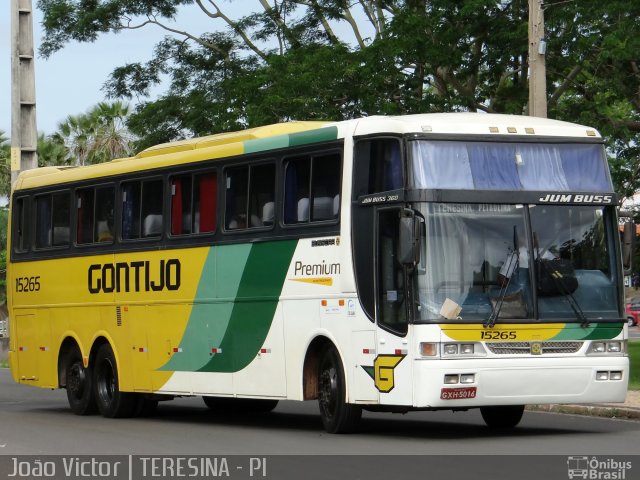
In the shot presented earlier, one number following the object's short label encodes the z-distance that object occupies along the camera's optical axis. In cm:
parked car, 7450
